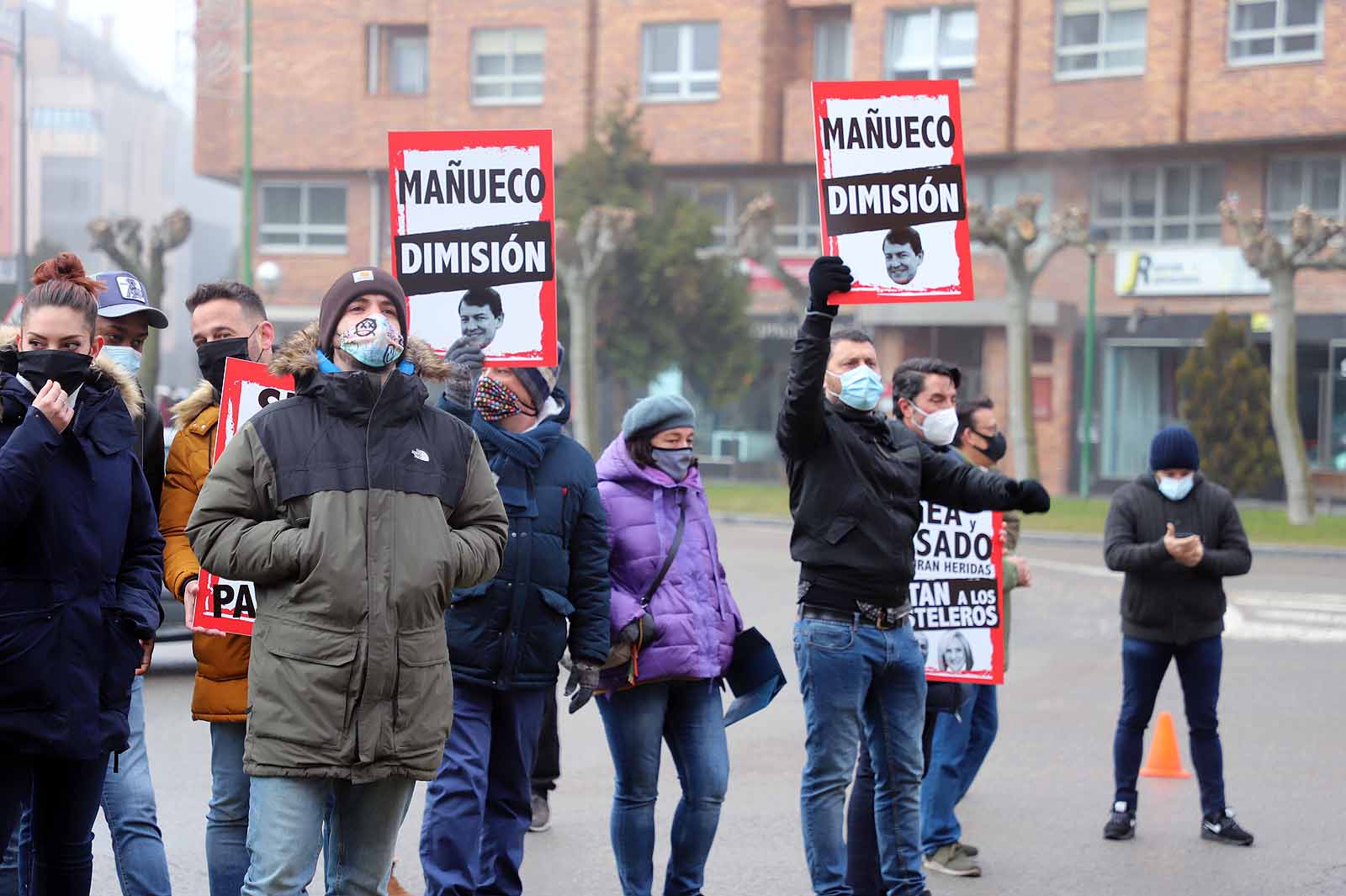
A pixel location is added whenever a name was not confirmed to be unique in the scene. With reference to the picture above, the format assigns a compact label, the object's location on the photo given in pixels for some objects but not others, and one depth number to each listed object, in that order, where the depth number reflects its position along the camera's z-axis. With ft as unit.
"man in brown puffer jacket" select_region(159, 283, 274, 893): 16.20
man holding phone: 24.56
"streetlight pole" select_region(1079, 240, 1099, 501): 118.11
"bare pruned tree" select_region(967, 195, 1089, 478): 97.96
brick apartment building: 116.67
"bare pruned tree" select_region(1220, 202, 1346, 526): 86.53
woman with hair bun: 13.78
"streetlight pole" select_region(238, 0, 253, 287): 104.32
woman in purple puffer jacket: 18.29
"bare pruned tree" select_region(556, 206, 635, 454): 111.86
